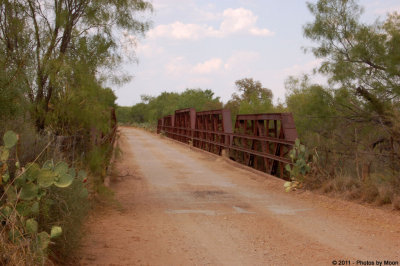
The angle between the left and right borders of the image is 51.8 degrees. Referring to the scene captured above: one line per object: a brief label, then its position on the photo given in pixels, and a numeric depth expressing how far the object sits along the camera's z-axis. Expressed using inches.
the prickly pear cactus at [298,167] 379.9
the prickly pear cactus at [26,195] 139.5
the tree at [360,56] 482.0
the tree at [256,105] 823.1
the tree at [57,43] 305.4
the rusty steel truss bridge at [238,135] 443.7
